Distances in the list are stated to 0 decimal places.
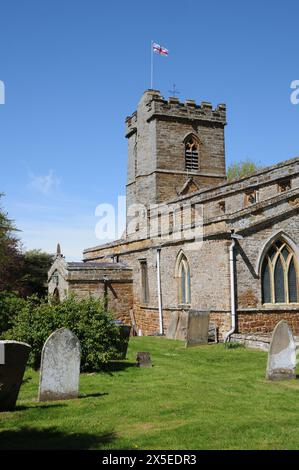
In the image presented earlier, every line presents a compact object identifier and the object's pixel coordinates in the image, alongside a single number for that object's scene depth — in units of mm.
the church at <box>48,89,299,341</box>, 18062
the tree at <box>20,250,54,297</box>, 35688
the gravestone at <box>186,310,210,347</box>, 17078
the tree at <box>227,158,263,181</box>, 57344
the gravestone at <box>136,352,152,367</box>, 13016
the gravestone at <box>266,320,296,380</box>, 10766
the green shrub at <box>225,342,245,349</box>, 16359
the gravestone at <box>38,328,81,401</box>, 9172
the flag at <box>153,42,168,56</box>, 37781
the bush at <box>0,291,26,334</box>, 16141
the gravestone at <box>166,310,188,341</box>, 19475
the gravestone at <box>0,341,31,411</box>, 8039
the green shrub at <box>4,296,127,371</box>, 11836
